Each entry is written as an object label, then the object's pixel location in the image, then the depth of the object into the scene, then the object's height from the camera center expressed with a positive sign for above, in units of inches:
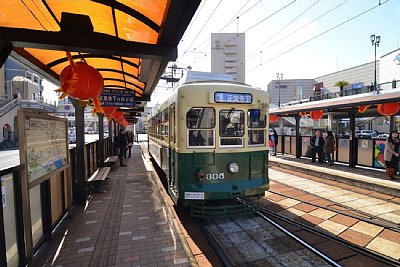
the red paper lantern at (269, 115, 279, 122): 558.7 +16.3
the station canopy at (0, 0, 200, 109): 118.0 +54.6
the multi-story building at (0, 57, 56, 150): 1002.7 +191.4
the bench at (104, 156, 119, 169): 415.2 -60.6
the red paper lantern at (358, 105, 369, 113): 347.1 +22.6
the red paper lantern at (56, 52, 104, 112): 135.6 +25.7
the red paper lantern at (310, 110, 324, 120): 442.1 +19.6
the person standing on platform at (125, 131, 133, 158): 645.5 -42.3
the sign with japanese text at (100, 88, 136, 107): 313.1 +38.0
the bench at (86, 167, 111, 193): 275.4 -59.5
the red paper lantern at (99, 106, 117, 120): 316.9 +22.0
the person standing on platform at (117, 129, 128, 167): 496.4 -32.5
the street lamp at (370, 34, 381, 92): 1228.2 +419.4
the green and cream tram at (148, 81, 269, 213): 193.5 -13.7
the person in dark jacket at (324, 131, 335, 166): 404.2 -35.5
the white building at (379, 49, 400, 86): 1349.7 +328.2
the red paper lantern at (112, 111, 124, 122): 472.1 +23.8
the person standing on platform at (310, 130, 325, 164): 435.5 -39.3
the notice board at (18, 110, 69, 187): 129.3 -10.7
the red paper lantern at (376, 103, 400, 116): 307.3 +19.6
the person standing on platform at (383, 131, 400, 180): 293.7 -34.7
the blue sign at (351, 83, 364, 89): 1946.9 +309.9
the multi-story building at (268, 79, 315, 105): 3415.4 +526.5
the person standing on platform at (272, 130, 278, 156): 547.5 -31.2
